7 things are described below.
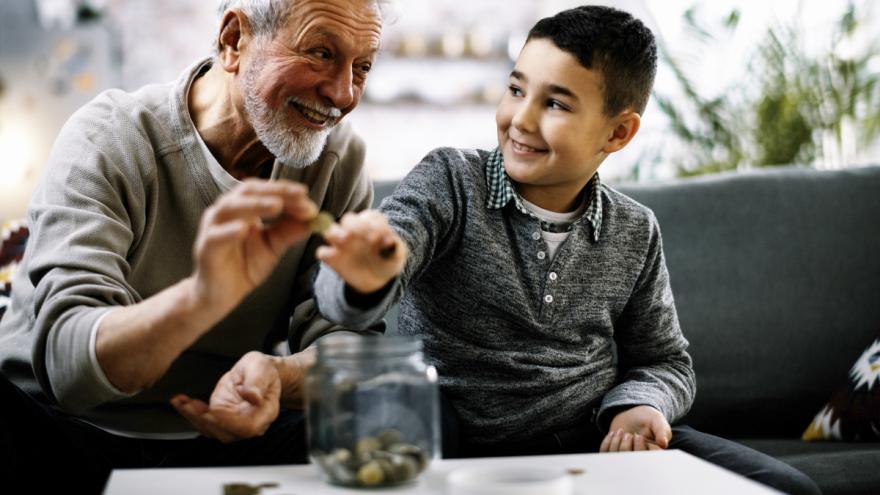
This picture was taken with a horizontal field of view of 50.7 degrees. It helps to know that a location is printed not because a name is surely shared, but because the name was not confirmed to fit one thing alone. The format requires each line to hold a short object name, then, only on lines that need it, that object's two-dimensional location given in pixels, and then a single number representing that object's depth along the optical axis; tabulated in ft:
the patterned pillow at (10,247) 6.13
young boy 5.08
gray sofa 6.73
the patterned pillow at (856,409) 6.14
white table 3.25
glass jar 3.24
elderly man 3.96
